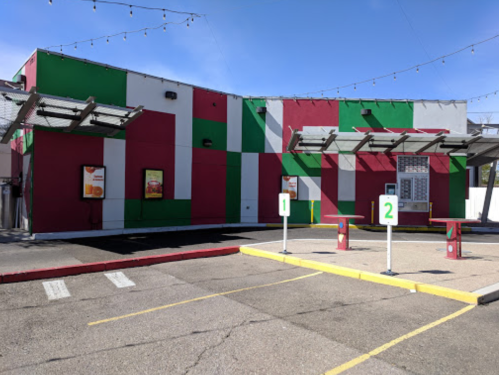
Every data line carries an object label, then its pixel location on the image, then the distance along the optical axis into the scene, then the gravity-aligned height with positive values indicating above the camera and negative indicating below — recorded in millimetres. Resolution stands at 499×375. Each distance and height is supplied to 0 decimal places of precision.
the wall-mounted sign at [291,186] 17391 +260
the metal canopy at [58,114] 9688 +2330
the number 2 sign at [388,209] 6750 -324
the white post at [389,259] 6836 -1289
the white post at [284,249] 9016 -1499
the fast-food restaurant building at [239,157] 13234 +1521
